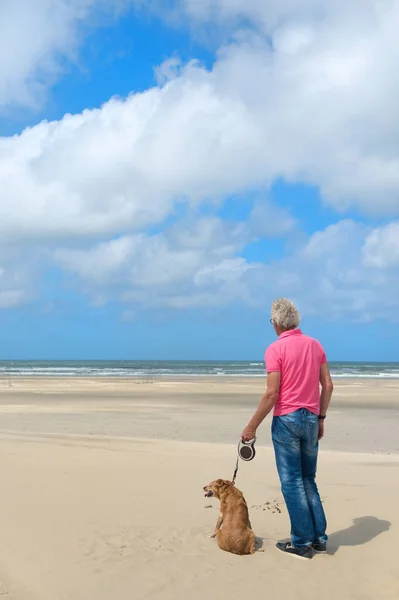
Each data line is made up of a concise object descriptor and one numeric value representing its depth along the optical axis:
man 4.66
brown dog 4.75
